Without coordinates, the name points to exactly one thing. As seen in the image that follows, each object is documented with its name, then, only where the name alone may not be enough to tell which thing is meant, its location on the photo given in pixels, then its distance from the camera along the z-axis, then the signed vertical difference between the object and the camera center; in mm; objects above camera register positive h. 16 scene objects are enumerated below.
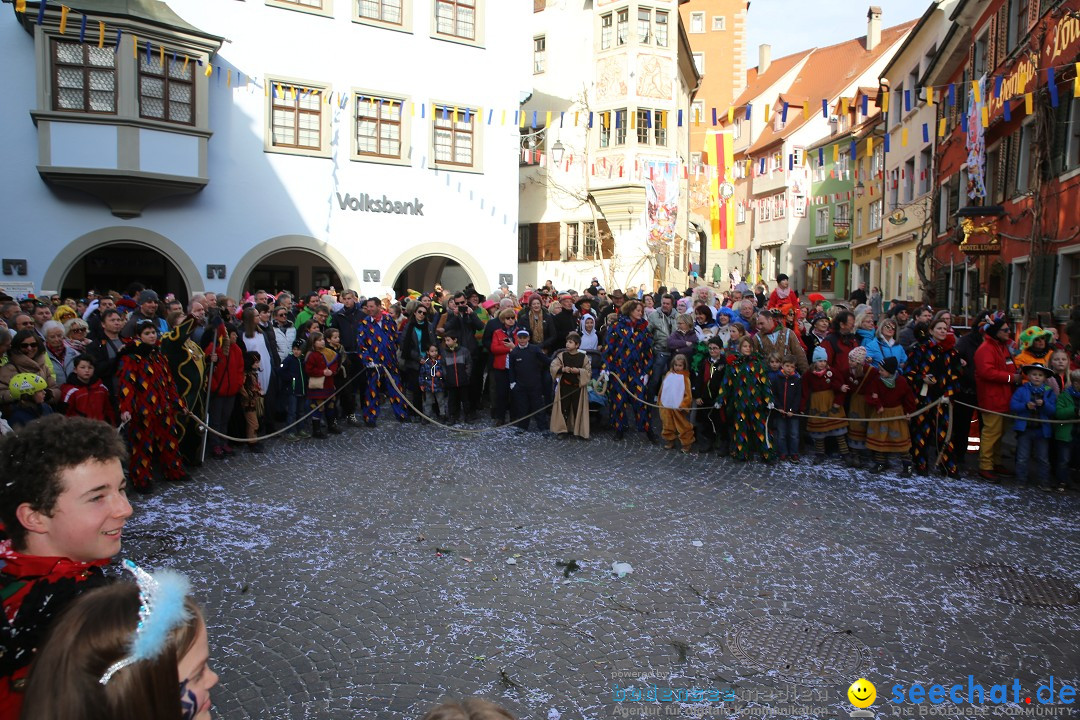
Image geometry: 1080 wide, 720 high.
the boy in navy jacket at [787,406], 10086 -1231
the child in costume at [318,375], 11461 -1129
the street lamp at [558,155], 31180 +5824
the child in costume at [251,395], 10523 -1330
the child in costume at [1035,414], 8922 -1108
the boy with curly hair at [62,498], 2215 -586
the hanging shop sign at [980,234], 18828 +1884
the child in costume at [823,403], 9992 -1192
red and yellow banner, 52812 +7209
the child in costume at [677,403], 10805 -1329
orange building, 59375 +19388
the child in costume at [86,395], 7809 -1034
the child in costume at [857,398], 9734 -1089
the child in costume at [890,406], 9602 -1140
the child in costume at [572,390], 11547 -1275
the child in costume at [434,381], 12602 -1301
